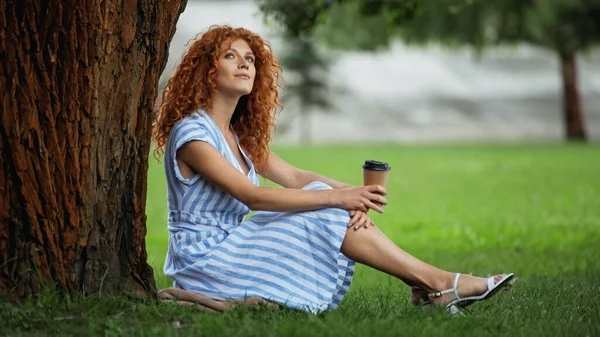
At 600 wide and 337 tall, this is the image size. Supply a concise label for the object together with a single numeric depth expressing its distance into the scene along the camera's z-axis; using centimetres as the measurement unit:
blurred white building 4456
